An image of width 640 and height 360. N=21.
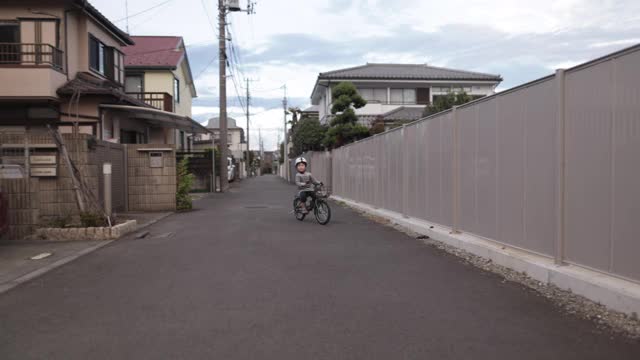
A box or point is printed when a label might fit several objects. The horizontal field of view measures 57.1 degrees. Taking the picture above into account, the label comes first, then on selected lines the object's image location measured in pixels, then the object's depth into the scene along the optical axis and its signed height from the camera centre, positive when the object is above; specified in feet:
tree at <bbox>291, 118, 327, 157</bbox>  143.23 +8.43
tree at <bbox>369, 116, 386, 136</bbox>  101.06 +7.35
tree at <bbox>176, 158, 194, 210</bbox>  61.16 -2.04
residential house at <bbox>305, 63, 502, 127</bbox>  135.54 +19.84
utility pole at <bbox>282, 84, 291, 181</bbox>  198.49 +6.35
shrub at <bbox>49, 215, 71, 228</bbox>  38.55 -3.41
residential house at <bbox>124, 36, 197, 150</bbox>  100.32 +17.85
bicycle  47.47 -3.15
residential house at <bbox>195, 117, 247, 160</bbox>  304.71 +20.23
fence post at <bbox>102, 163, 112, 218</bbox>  42.11 -1.22
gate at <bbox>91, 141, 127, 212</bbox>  45.98 +0.09
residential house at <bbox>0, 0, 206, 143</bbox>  59.16 +10.38
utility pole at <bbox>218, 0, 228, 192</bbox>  108.01 +16.16
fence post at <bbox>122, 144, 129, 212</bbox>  57.16 -0.50
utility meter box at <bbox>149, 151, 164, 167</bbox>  58.59 +1.16
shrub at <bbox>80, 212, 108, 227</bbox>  38.89 -3.34
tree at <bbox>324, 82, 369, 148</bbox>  89.30 +7.86
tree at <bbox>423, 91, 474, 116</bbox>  90.79 +10.38
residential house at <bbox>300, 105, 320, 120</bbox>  203.16 +22.12
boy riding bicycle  49.14 -1.28
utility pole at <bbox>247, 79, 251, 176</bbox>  234.13 +3.96
